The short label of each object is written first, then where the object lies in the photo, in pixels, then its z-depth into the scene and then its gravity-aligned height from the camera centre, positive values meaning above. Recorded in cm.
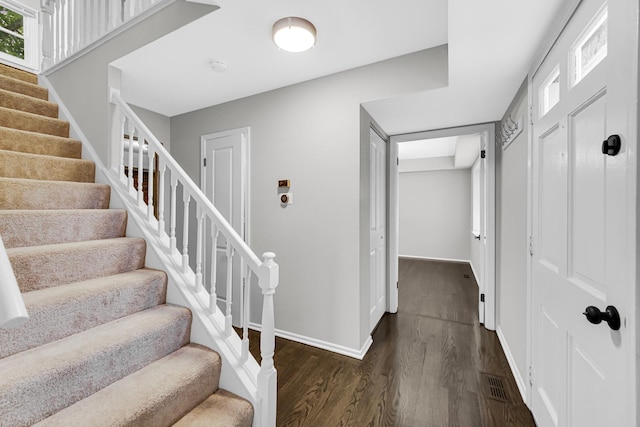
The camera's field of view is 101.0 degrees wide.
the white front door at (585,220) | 78 -3
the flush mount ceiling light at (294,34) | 160 +111
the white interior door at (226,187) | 277 +28
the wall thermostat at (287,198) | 251 +13
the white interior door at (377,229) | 269 -18
